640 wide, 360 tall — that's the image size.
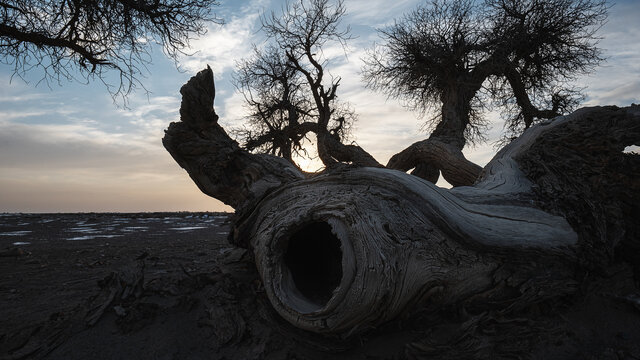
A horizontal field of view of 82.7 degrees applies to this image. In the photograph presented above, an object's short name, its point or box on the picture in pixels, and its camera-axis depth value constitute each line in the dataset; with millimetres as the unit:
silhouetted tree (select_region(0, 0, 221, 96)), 6320
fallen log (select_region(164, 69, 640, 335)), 2654
